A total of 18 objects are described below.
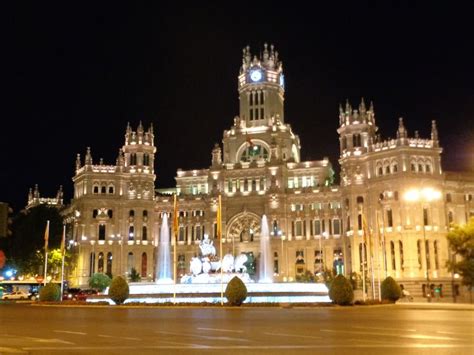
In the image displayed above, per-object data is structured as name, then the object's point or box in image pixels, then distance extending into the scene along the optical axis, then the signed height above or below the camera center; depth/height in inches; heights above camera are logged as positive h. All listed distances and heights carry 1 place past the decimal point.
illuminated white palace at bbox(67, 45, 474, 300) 3917.3 +593.6
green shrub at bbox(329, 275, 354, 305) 1973.4 -38.3
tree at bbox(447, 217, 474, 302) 2933.1 +156.1
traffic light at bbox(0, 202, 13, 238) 637.9 +69.4
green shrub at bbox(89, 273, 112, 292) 3924.7 +9.0
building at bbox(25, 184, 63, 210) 6186.0 +883.7
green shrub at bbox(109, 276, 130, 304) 2146.8 -27.8
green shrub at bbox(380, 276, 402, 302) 2202.3 -41.5
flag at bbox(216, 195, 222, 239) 2204.4 +229.5
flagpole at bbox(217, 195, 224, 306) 2188.5 +227.7
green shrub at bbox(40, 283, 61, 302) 2395.4 -35.7
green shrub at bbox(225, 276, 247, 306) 1988.2 -34.7
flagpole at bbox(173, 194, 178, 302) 2177.7 +211.4
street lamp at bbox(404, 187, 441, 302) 3907.2 +546.3
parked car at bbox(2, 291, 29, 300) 3476.9 -67.4
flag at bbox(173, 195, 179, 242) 2177.7 +217.3
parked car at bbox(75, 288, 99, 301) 2770.7 -55.2
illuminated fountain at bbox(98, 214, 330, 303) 2317.9 -29.7
